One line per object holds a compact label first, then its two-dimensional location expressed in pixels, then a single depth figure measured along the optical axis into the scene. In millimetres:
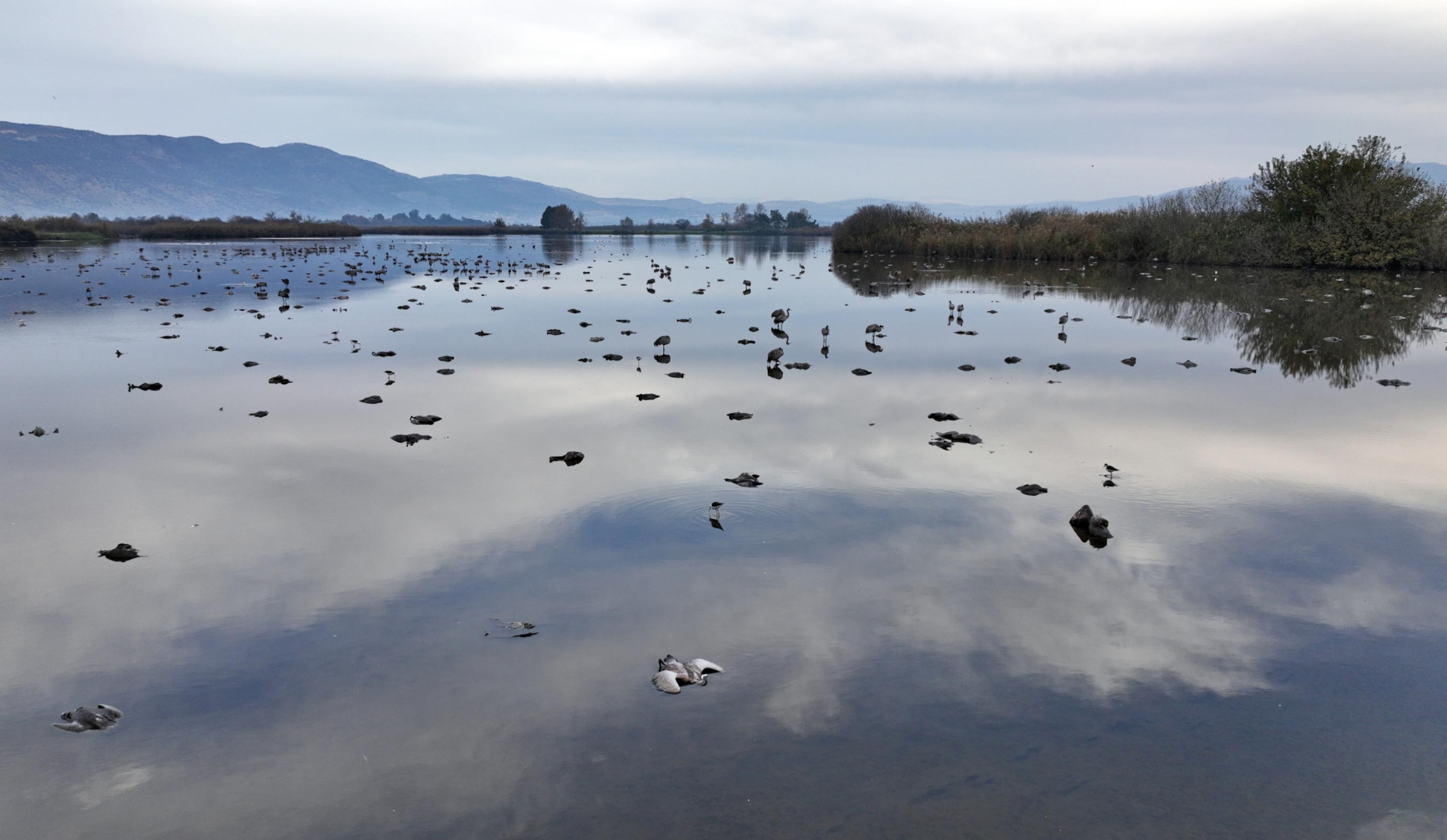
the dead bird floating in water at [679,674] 5957
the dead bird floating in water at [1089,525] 8688
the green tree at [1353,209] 43531
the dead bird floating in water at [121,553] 8367
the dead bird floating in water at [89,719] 5602
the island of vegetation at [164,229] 87438
